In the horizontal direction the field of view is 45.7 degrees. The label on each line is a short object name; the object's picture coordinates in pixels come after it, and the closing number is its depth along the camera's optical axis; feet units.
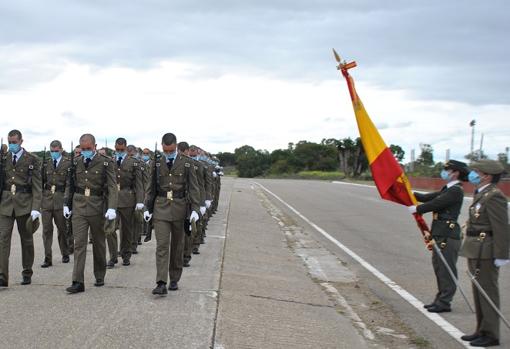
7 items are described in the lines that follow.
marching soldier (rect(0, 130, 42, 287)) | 26.50
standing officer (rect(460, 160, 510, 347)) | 20.86
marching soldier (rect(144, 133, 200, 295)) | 25.64
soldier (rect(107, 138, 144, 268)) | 35.01
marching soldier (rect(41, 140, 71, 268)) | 33.60
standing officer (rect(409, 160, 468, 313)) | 25.07
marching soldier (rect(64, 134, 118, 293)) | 26.11
